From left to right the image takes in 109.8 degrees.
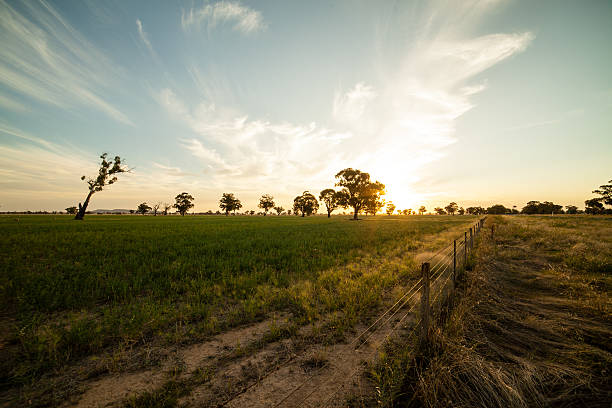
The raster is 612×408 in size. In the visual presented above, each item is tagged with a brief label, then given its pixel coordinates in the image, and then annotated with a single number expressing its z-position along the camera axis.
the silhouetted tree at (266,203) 138.50
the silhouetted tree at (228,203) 124.12
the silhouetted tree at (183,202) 134.24
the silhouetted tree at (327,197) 95.81
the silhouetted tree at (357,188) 58.25
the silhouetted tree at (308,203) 119.12
